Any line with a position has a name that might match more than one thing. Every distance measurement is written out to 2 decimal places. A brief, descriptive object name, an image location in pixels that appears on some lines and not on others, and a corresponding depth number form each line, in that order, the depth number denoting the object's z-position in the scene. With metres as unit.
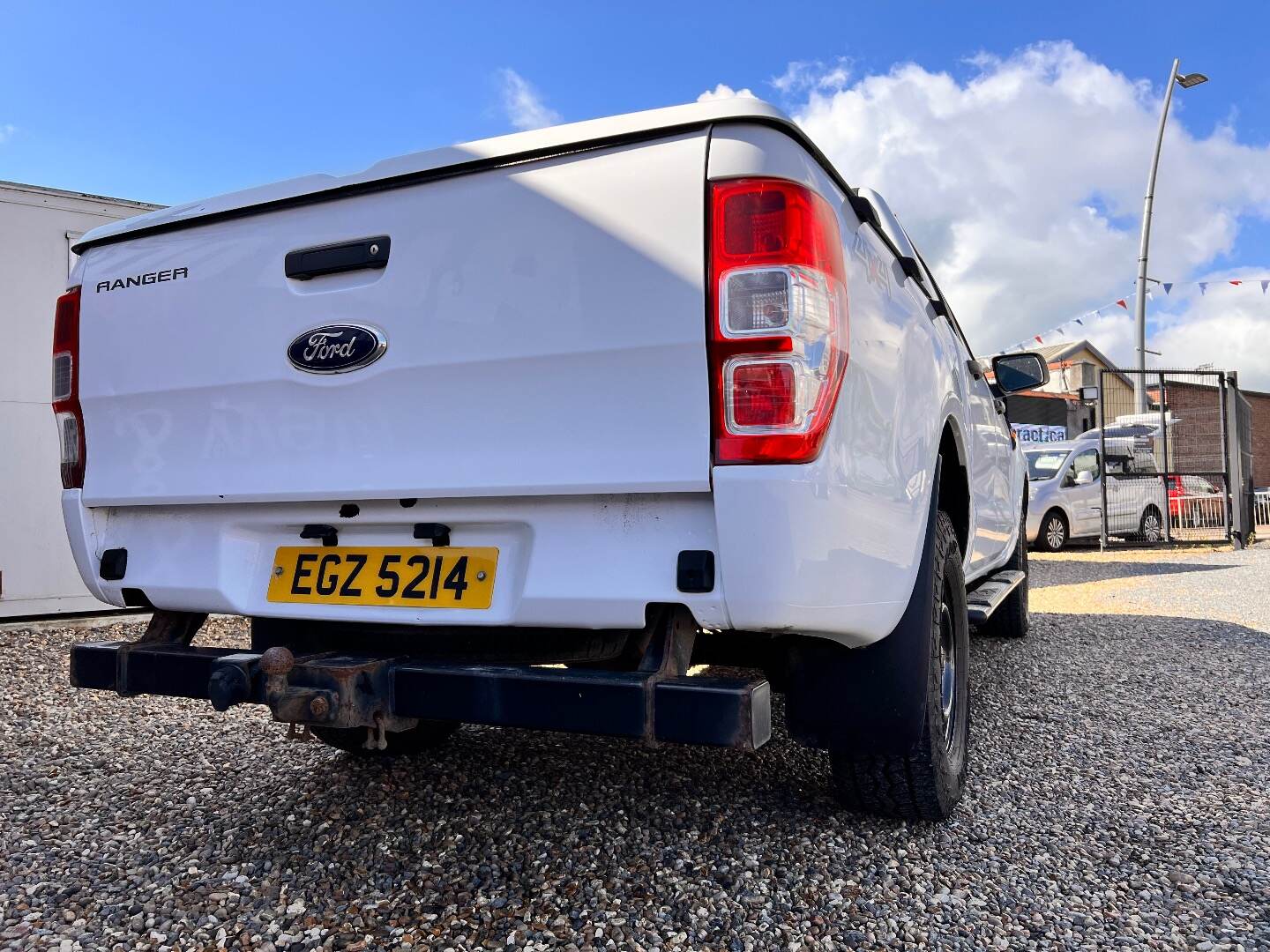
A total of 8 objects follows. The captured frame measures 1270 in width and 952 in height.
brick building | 13.85
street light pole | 14.84
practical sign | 20.39
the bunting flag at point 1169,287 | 15.75
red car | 14.32
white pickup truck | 1.90
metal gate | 13.37
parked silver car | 13.05
